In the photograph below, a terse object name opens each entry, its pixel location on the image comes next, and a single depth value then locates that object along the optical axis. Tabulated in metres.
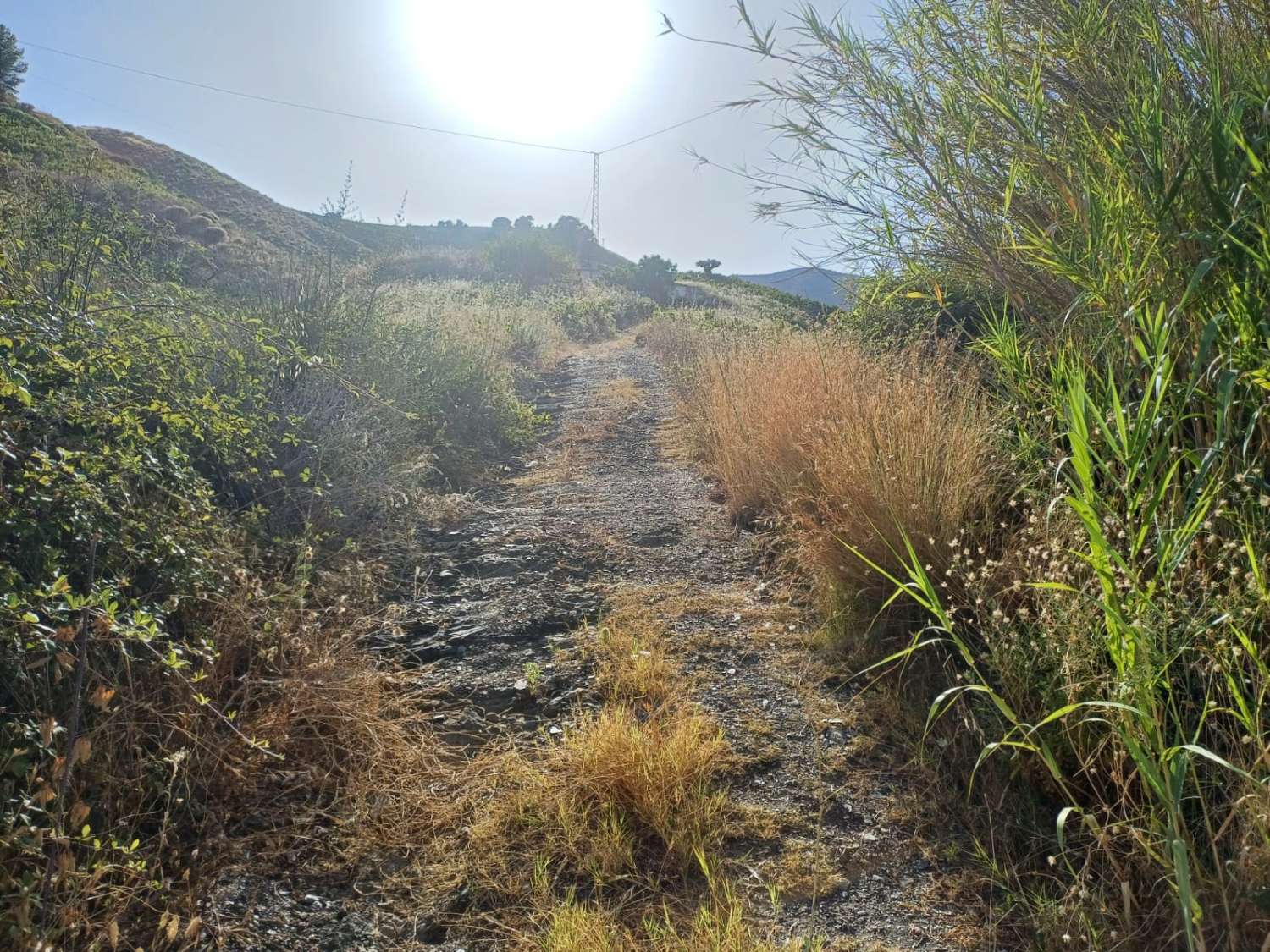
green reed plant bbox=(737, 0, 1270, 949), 1.55
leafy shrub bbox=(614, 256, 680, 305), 29.98
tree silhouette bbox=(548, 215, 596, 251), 40.94
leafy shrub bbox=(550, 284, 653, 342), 16.94
